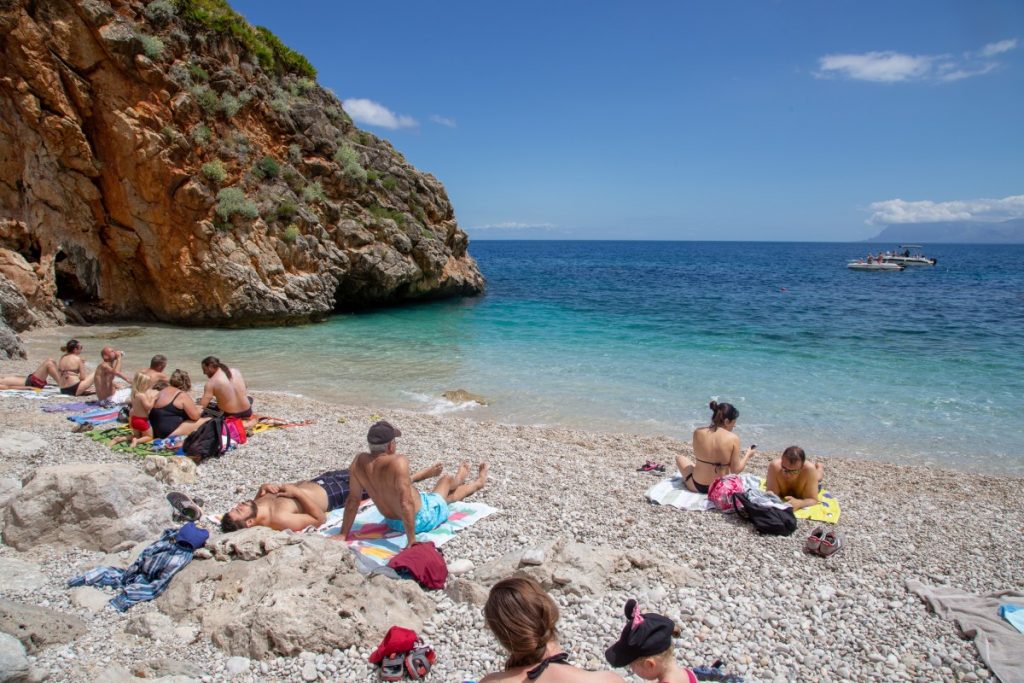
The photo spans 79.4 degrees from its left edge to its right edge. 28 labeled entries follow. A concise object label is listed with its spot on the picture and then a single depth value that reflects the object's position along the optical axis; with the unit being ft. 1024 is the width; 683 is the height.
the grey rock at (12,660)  11.75
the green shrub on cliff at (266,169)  75.20
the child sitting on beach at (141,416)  29.78
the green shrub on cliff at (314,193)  80.02
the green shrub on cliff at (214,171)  69.21
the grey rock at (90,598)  16.01
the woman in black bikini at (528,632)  9.77
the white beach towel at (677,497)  25.00
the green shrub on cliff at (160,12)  66.74
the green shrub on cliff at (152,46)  64.95
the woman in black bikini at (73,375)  39.86
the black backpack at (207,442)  28.27
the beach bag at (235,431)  30.83
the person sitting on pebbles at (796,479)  24.71
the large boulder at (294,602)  14.46
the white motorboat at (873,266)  177.78
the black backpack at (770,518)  22.07
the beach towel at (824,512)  23.72
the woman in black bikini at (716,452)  25.93
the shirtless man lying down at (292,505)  20.30
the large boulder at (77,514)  19.11
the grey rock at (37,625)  13.48
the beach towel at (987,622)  14.75
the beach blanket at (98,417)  33.14
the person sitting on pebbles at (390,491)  19.94
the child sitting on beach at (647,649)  10.66
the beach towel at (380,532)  19.33
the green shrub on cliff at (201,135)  68.95
